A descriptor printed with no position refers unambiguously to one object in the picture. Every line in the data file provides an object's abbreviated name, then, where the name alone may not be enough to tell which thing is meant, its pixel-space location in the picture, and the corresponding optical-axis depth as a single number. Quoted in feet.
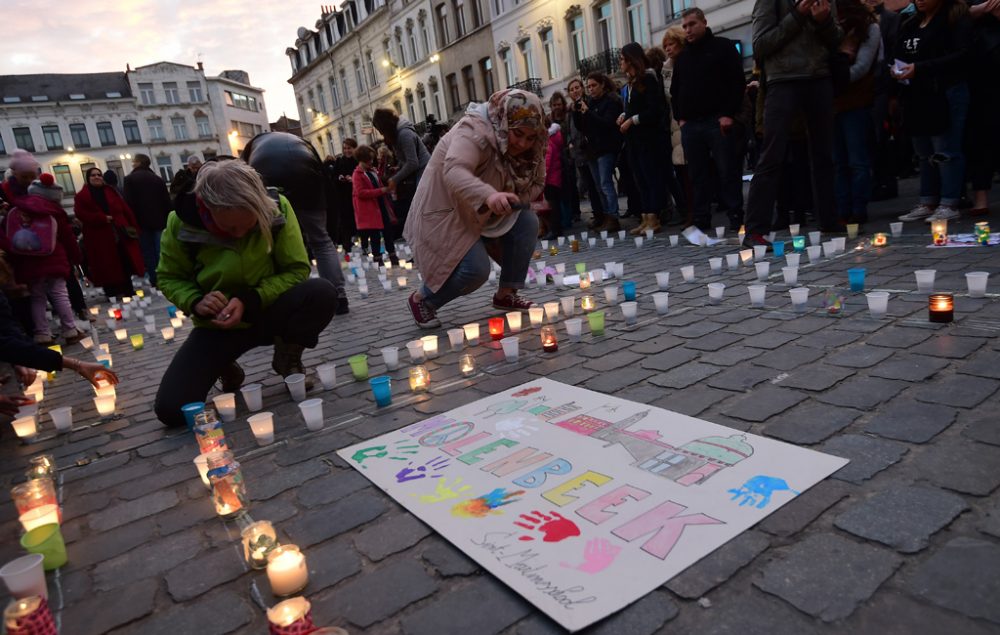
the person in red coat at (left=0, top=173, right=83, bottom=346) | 20.72
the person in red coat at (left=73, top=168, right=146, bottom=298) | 29.43
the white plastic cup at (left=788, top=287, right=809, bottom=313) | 12.18
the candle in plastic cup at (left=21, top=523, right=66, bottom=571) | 6.62
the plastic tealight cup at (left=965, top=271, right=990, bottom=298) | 11.05
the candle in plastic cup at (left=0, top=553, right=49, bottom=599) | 5.83
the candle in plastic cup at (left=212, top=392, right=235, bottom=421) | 10.71
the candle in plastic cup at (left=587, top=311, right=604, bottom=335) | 12.86
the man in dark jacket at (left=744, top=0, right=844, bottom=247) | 17.53
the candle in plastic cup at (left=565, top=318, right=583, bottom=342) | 12.58
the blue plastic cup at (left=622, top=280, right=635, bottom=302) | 14.69
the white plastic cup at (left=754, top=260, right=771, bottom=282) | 15.05
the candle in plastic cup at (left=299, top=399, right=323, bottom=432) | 9.70
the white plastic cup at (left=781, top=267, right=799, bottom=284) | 13.96
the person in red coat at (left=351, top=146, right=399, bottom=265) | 29.48
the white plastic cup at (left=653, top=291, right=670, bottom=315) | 13.89
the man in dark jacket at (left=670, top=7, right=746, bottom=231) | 21.26
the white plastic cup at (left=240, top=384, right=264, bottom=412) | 10.95
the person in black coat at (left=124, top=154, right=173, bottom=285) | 31.89
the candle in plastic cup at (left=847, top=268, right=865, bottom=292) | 12.82
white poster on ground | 5.41
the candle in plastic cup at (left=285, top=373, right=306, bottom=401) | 11.44
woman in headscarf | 13.92
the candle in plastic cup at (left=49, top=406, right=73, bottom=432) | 11.64
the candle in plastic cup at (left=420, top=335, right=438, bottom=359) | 13.08
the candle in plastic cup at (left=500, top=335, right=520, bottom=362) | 11.82
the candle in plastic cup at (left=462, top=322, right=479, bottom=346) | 13.88
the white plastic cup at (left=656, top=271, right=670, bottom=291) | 15.71
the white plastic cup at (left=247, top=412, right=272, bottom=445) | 9.37
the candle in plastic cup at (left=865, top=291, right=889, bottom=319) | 11.03
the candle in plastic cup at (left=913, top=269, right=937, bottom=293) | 12.07
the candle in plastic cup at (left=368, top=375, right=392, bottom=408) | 10.29
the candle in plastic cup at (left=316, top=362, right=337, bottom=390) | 11.96
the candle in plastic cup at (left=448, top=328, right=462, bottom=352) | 13.33
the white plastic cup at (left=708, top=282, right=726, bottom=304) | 14.05
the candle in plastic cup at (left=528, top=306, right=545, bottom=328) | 13.75
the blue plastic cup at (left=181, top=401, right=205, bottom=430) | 10.71
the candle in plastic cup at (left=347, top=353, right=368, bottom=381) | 12.25
